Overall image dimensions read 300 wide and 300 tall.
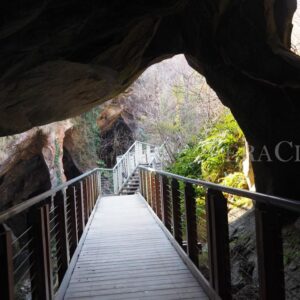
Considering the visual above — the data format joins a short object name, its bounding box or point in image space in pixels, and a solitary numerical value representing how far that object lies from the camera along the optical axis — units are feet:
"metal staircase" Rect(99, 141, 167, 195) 59.57
